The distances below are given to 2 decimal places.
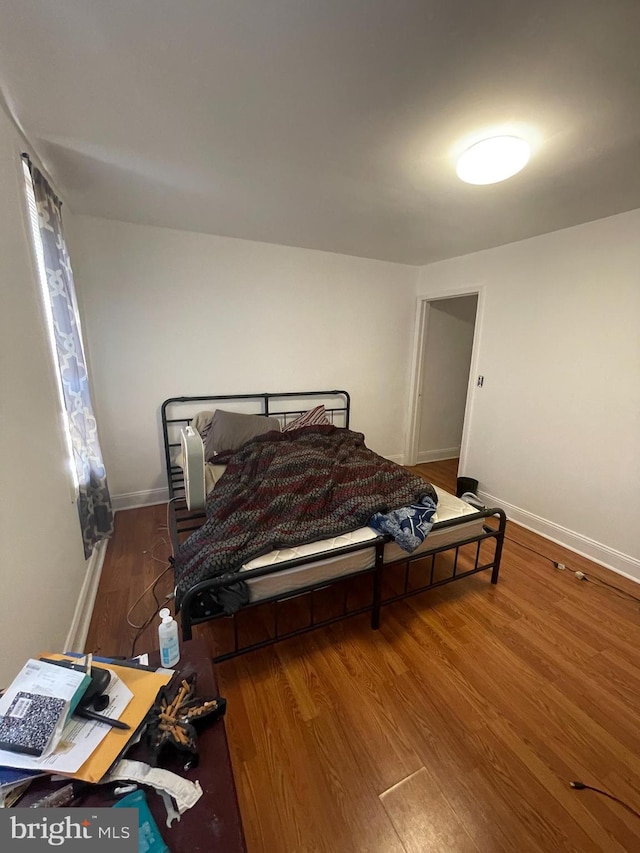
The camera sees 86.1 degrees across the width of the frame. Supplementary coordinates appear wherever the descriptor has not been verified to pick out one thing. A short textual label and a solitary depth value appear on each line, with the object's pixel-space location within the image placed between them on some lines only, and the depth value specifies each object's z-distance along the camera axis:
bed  1.57
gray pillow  2.98
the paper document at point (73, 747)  0.65
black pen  0.76
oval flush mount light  1.50
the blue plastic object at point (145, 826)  0.60
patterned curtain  1.84
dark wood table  0.63
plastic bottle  1.00
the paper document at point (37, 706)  0.66
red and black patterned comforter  1.63
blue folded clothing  1.79
